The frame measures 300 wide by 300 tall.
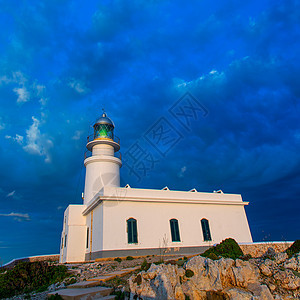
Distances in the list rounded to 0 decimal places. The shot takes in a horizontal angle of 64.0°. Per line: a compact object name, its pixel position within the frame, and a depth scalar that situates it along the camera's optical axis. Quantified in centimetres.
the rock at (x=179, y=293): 671
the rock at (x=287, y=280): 745
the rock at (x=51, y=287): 773
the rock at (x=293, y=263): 802
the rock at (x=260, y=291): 704
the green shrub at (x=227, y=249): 1055
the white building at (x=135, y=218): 1477
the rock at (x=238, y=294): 694
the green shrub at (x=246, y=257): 902
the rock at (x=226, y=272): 735
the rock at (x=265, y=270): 771
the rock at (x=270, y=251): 1171
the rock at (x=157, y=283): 652
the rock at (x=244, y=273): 731
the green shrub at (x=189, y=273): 736
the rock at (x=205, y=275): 720
